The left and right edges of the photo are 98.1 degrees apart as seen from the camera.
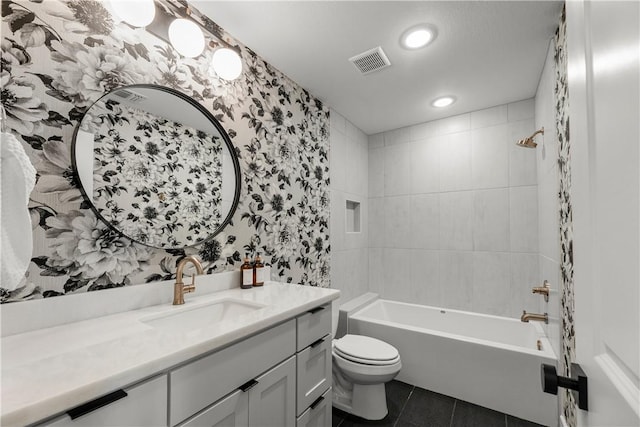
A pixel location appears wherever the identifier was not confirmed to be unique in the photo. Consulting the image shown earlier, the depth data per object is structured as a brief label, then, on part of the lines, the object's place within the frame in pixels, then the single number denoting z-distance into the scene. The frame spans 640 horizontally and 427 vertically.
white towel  0.59
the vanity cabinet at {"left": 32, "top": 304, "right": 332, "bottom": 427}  0.70
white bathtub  1.86
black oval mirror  1.09
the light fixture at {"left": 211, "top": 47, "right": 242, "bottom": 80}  1.53
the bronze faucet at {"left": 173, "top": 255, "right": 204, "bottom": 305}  1.22
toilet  1.80
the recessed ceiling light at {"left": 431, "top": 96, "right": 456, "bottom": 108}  2.45
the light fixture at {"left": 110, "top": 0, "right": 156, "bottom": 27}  1.14
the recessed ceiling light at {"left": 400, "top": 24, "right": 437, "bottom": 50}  1.60
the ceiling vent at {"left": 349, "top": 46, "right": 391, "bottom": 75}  1.80
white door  0.35
